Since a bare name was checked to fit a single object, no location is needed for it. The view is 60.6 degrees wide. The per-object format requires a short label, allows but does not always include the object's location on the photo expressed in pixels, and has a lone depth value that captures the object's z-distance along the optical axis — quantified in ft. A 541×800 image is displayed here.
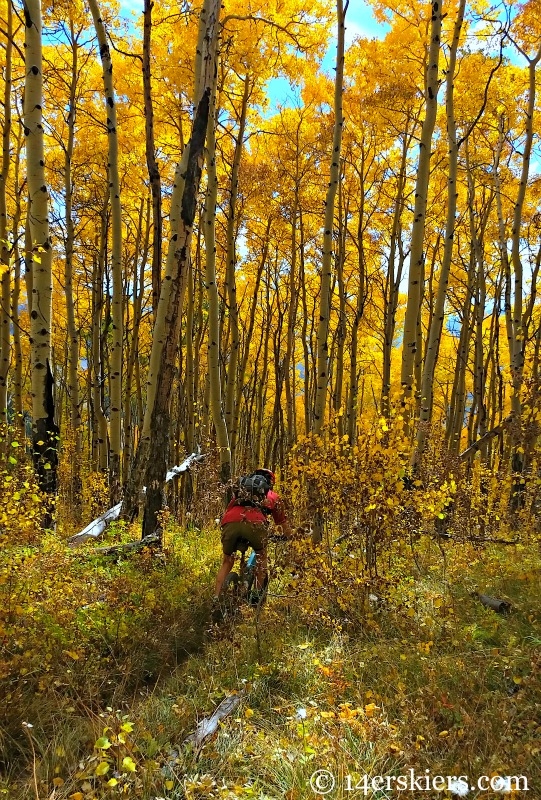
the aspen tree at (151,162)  17.28
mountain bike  11.57
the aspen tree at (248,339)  36.48
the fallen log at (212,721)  7.15
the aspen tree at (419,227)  16.16
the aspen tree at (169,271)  14.65
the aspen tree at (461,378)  31.55
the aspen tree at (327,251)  16.67
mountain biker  11.78
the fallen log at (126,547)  13.34
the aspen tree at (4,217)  22.06
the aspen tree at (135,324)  33.56
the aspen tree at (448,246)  18.99
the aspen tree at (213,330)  19.03
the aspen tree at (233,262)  24.48
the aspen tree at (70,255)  24.81
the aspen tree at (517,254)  22.76
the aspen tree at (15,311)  28.42
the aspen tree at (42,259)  14.34
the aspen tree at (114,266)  18.12
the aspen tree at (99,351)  27.89
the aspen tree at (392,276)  30.89
